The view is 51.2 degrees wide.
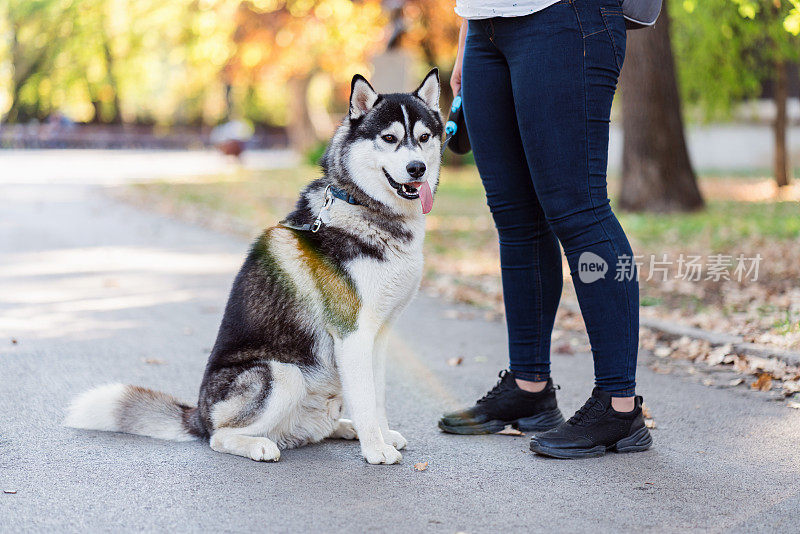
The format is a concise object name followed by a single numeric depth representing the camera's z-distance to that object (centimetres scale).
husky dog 323
